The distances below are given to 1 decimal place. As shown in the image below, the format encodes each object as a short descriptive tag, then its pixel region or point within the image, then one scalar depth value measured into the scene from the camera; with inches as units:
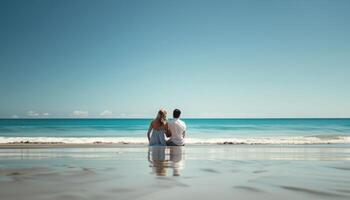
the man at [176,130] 490.2
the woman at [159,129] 477.3
